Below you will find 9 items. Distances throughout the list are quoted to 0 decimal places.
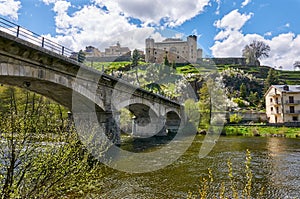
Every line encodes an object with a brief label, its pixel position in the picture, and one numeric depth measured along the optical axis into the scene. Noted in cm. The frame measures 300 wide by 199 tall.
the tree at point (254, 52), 11838
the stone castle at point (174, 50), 13050
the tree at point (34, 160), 564
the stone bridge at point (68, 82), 1355
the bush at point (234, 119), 5454
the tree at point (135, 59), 11438
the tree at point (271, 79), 9056
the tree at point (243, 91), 8509
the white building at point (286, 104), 5561
